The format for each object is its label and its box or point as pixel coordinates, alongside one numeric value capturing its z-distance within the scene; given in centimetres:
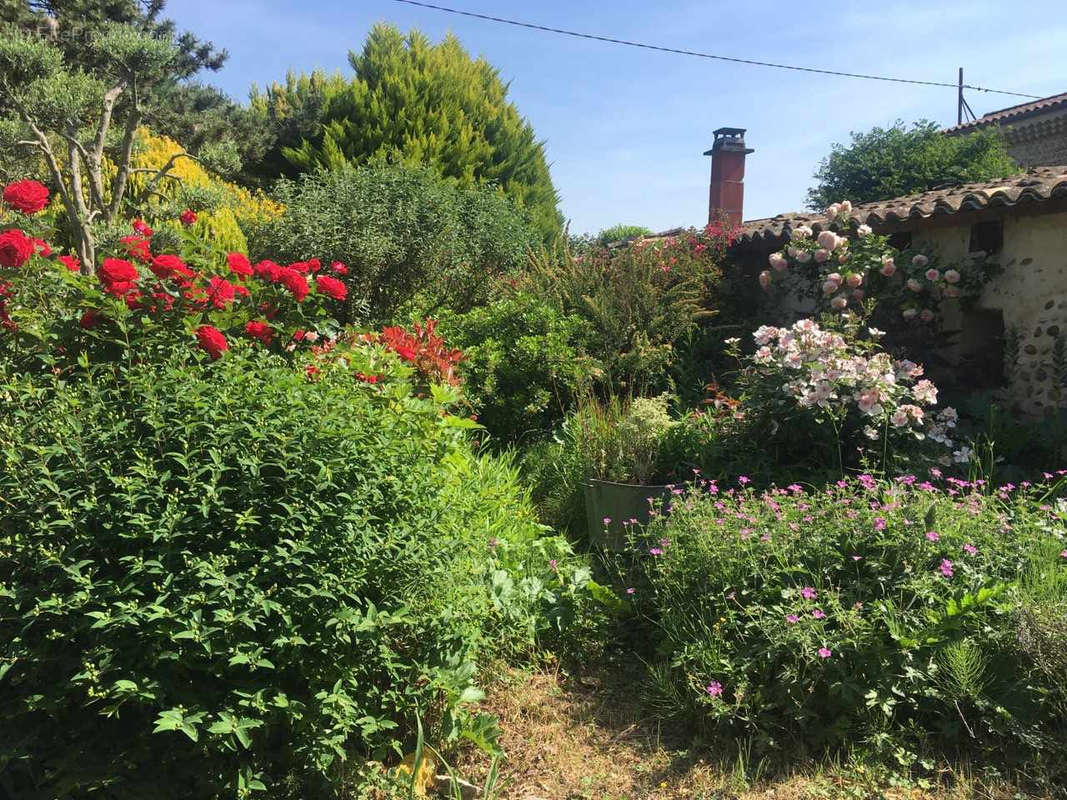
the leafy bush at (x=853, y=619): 267
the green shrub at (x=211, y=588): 205
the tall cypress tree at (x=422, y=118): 1225
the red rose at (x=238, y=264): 331
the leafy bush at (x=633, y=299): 662
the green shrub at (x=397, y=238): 804
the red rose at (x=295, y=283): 338
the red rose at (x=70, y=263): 342
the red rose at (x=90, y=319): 293
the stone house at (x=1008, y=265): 597
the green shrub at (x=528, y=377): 596
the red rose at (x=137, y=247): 337
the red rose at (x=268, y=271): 342
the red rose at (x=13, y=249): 306
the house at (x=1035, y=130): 1692
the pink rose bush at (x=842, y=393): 449
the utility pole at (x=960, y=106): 2287
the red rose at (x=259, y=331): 327
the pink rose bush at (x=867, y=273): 664
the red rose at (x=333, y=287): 353
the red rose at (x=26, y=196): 348
